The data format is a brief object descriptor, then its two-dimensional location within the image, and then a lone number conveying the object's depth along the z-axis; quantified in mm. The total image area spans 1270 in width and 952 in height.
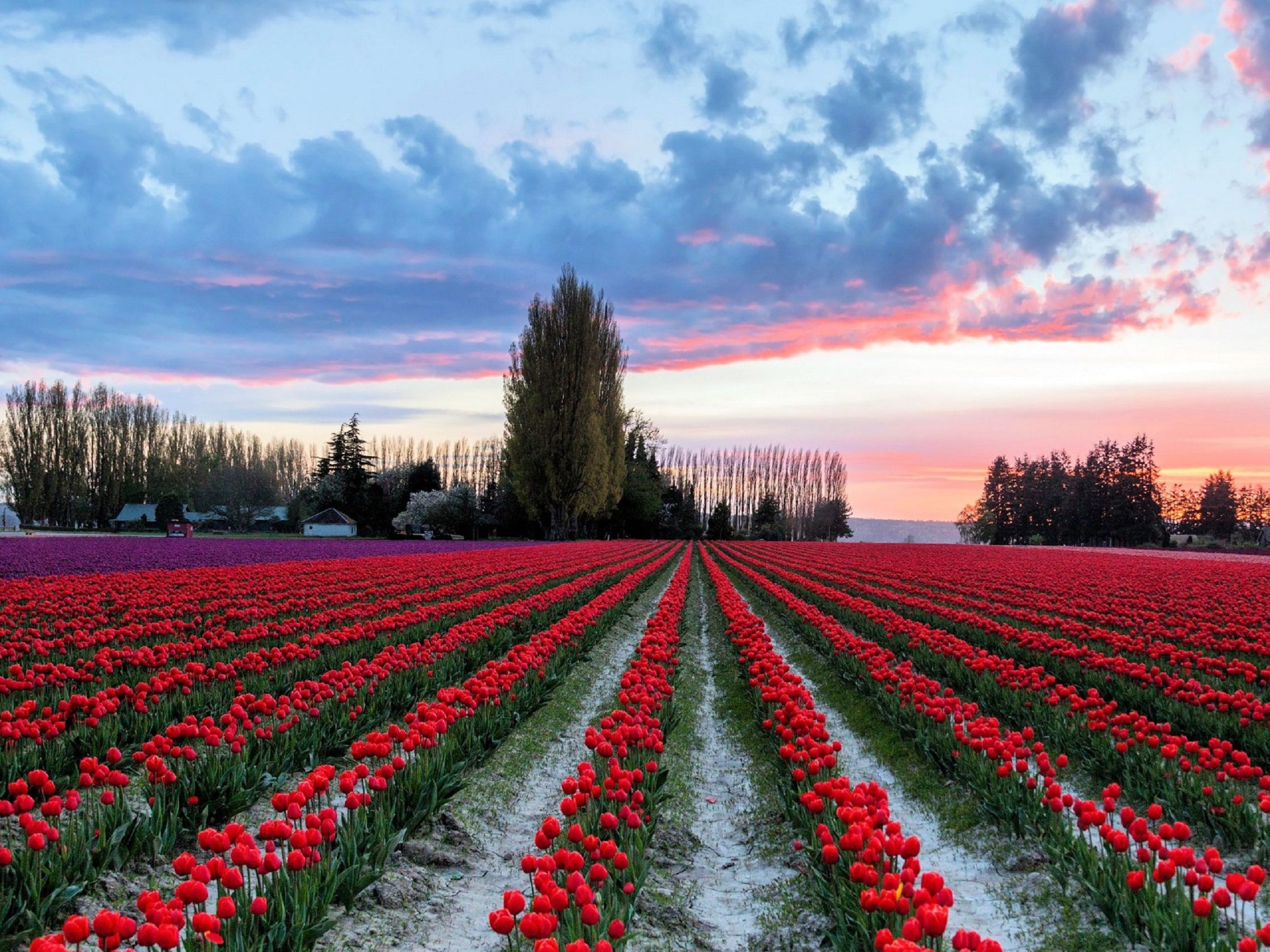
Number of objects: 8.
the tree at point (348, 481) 73375
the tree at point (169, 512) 75938
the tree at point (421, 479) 78938
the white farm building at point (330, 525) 72812
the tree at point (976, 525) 107125
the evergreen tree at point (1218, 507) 91625
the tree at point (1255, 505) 107875
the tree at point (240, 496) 86562
